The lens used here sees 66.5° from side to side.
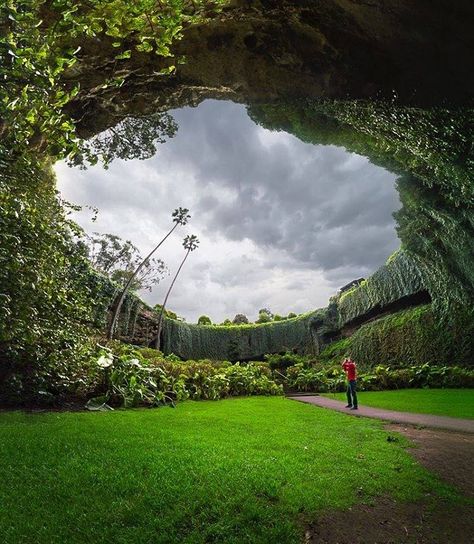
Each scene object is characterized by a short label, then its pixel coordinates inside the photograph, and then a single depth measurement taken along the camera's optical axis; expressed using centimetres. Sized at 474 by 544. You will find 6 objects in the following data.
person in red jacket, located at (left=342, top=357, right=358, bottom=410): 1292
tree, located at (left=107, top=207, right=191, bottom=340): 2492
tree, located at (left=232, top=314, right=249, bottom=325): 4703
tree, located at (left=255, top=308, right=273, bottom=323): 4281
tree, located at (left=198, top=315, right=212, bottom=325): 4101
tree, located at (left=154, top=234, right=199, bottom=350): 3093
